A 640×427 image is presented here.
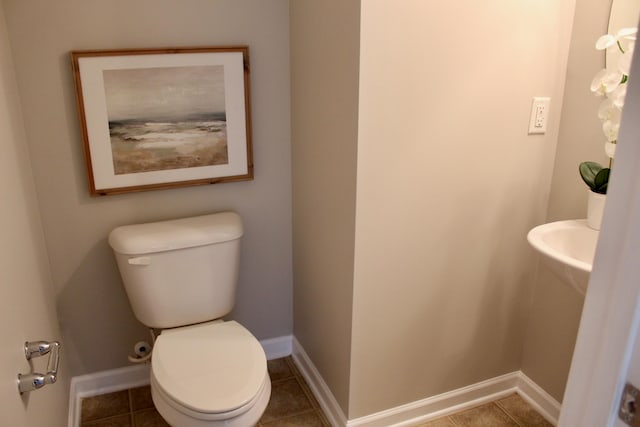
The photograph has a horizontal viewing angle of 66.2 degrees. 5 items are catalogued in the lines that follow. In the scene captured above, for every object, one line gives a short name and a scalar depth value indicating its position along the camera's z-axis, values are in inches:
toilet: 60.2
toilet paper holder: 42.2
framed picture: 70.8
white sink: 62.0
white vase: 61.3
